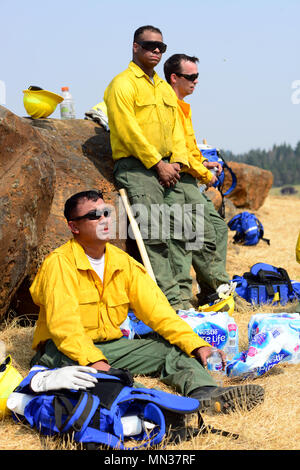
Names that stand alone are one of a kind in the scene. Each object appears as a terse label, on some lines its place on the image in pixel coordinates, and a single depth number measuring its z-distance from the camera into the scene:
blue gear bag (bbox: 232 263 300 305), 6.41
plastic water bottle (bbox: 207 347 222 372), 3.69
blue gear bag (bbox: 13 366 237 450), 2.83
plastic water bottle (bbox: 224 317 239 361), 4.43
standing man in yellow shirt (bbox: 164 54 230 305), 6.20
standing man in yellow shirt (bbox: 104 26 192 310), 5.49
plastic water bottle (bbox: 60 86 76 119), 7.45
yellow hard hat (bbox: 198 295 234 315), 5.66
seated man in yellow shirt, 3.51
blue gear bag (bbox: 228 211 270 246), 10.39
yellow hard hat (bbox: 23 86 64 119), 6.24
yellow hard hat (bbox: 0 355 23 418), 3.32
